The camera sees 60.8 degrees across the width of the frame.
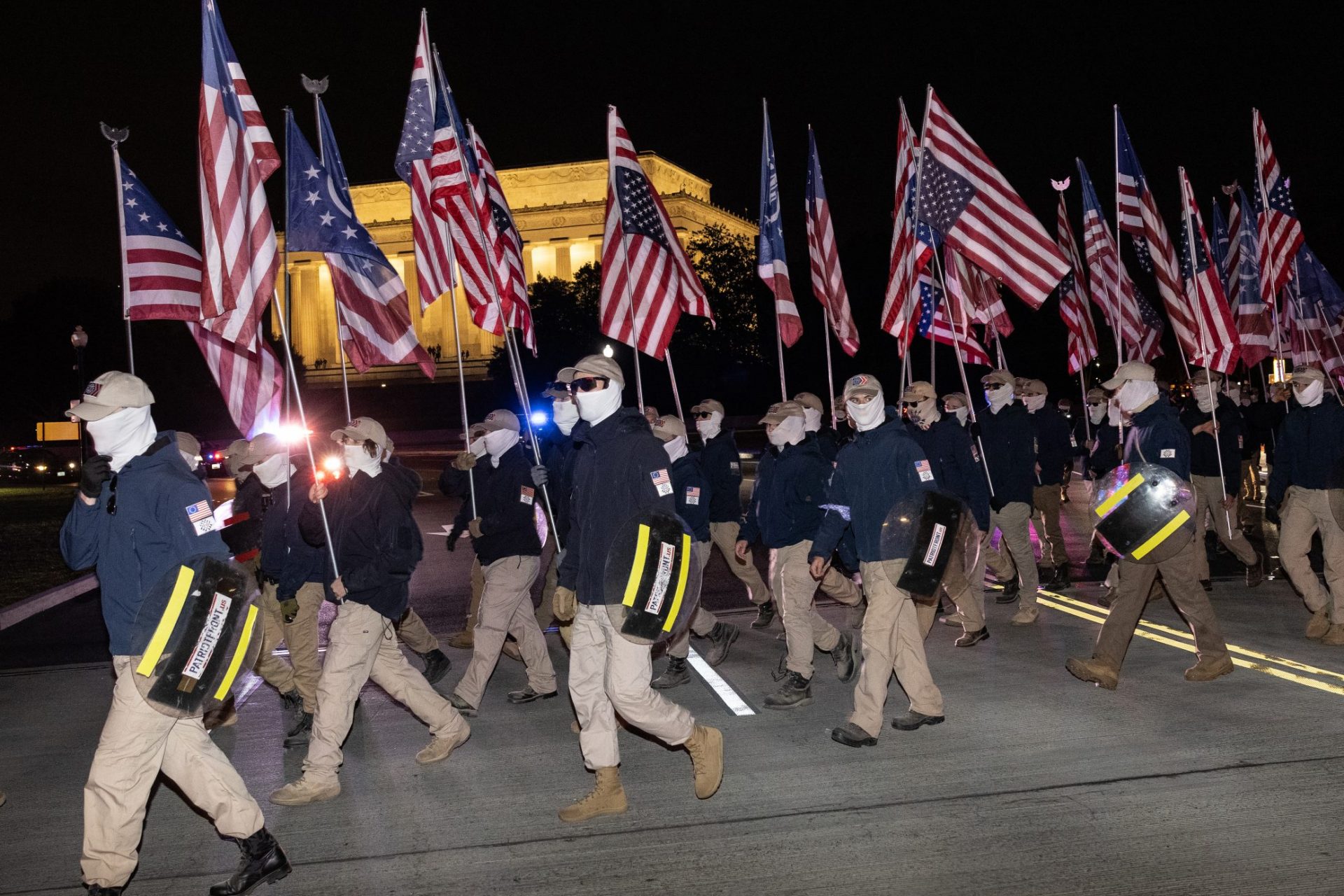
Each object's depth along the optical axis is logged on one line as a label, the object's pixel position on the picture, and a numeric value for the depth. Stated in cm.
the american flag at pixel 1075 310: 1606
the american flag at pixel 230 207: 677
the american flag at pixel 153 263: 747
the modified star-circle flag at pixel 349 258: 753
